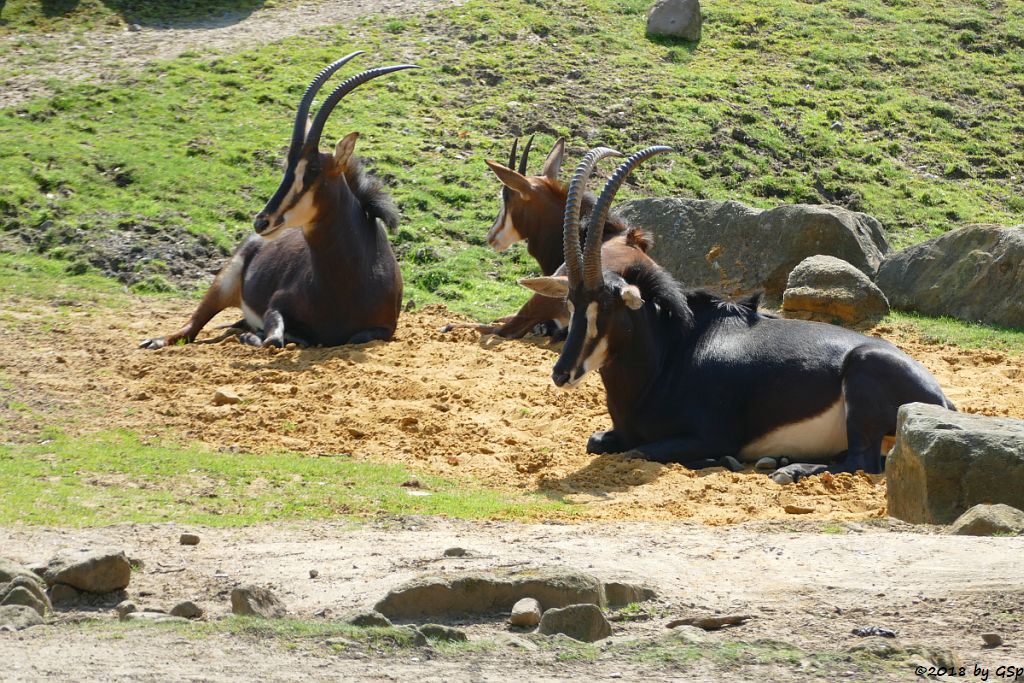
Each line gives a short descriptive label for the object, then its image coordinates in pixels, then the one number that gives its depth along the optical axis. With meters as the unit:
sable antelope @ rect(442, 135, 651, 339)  26.05
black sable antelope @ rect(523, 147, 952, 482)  17.09
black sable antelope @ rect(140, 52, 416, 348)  25.23
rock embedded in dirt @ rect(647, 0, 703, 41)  47.44
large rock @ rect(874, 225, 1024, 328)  27.81
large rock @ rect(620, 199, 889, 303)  29.14
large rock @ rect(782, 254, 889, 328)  26.97
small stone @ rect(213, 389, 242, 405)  20.30
